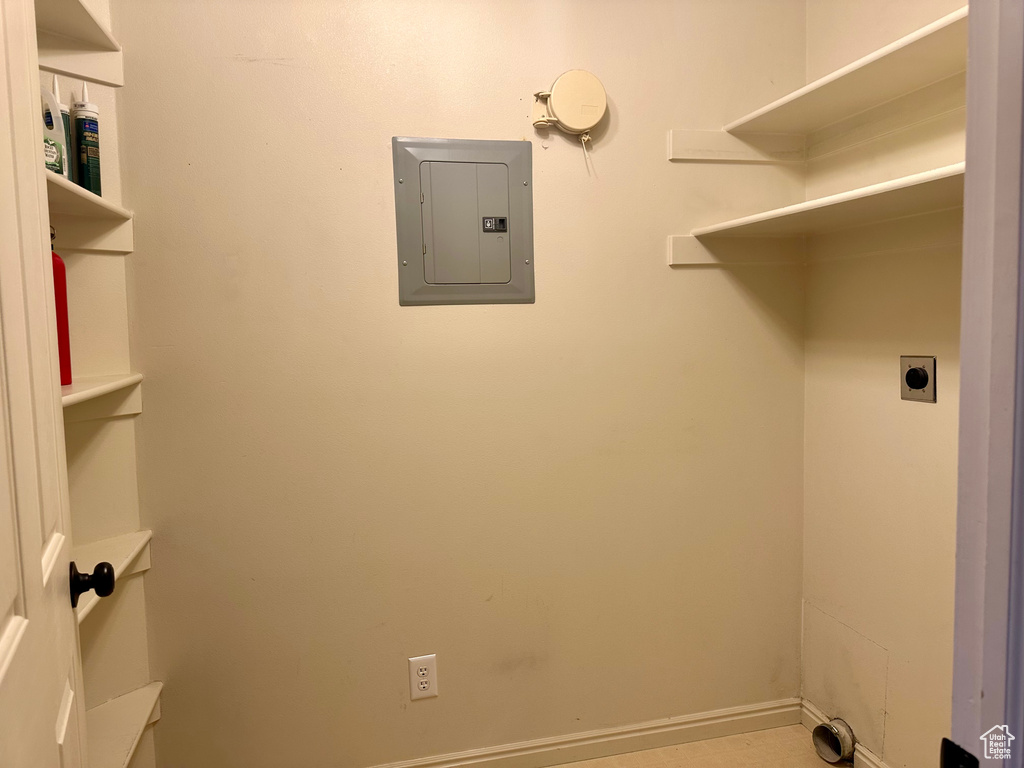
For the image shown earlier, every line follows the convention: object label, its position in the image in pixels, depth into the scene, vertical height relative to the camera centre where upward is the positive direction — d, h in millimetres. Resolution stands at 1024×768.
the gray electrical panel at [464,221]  1766 +363
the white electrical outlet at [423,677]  1847 -982
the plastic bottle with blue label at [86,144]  1451 +499
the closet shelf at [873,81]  1269 +624
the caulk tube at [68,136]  1433 +509
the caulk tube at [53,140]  1296 +463
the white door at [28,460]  619 -120
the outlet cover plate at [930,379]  1592 -114
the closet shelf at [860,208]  1230 +315
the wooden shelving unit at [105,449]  1518 -244
